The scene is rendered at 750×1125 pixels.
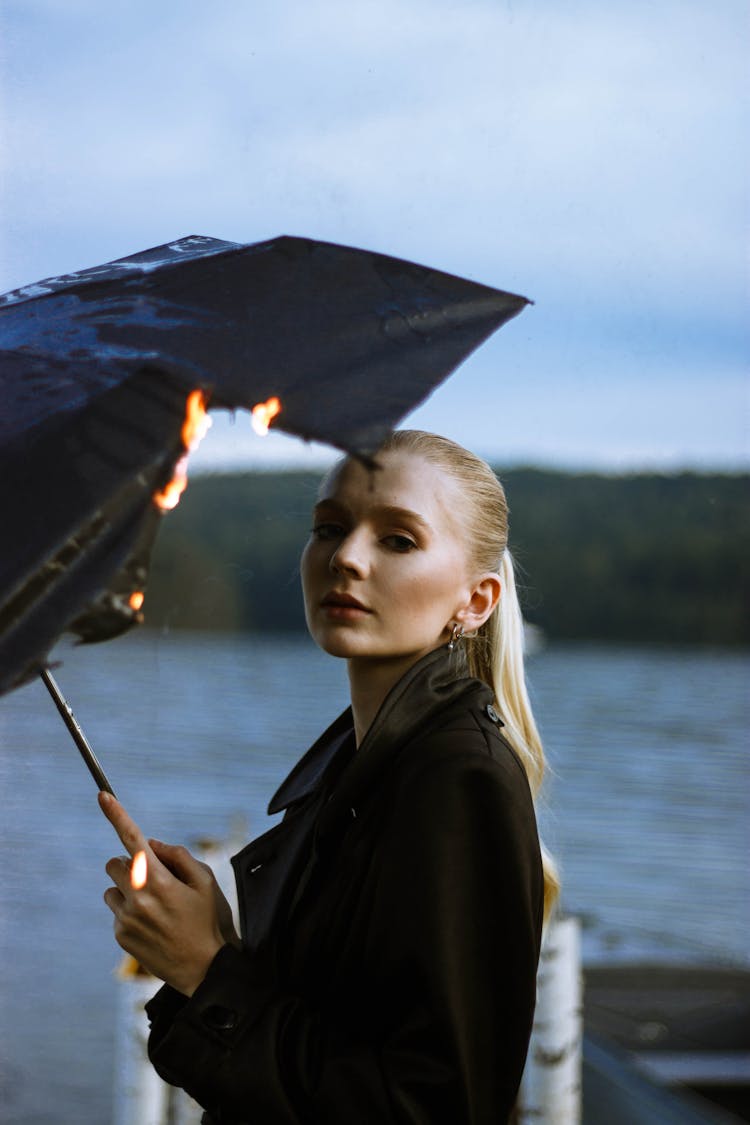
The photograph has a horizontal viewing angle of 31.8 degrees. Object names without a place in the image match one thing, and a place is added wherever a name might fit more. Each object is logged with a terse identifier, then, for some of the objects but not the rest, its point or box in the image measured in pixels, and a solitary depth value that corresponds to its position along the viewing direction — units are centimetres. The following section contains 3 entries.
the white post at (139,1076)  334
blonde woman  131
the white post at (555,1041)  335
